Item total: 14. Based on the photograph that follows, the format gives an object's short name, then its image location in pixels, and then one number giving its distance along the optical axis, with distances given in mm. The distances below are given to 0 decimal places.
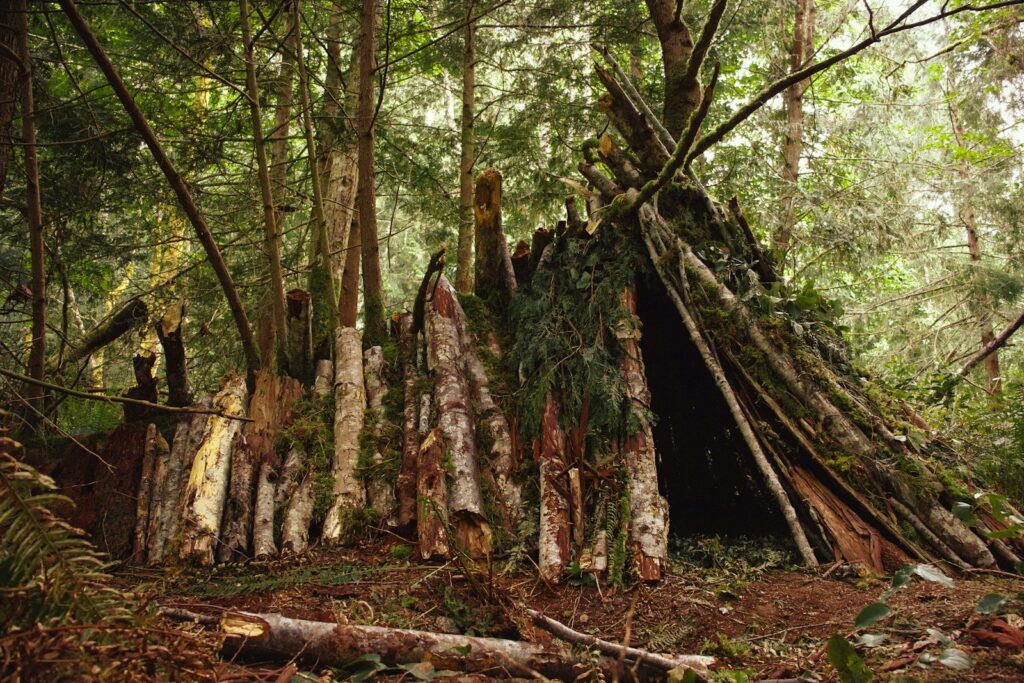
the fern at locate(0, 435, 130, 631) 1473
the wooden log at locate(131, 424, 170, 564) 4563
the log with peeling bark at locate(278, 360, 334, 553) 4371
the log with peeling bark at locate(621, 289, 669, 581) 3730
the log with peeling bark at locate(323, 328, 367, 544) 4594
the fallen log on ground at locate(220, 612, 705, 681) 2623
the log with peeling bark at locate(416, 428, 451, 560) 3994
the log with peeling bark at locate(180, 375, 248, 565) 4168
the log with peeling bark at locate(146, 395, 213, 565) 4438
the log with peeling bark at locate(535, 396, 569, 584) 3781
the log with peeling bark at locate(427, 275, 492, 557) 4043
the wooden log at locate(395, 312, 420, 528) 4480
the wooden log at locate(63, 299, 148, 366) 5934
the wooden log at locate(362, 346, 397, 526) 4648
